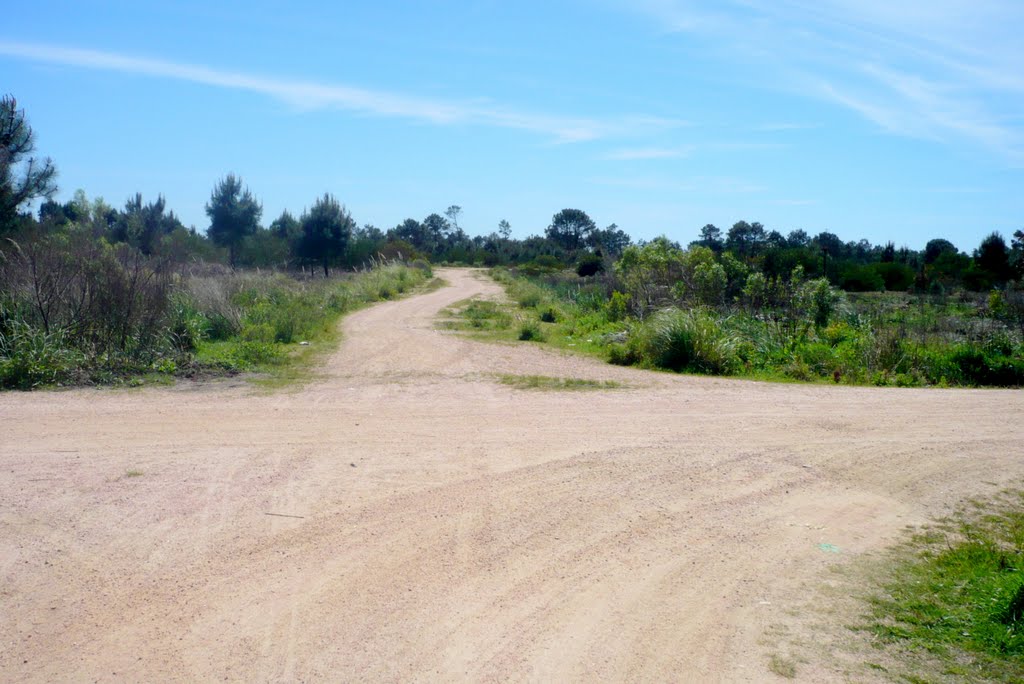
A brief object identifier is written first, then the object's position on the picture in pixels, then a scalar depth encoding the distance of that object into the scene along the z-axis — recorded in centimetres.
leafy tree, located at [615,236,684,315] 2278
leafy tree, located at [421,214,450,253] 10196
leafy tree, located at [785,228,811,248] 6996
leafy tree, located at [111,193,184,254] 3719
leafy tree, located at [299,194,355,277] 4834
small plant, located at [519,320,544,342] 2020
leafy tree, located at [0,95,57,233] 2097
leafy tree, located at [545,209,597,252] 9306
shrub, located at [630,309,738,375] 1539
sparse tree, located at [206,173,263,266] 4928
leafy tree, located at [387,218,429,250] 9941
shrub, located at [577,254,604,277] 5169
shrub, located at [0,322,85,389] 1194
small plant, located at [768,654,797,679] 439
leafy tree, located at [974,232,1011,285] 3978
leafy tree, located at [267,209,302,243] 4988
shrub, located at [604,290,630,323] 2260
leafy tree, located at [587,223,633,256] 9050
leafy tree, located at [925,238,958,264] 6159
